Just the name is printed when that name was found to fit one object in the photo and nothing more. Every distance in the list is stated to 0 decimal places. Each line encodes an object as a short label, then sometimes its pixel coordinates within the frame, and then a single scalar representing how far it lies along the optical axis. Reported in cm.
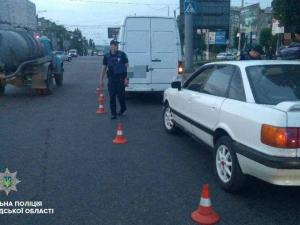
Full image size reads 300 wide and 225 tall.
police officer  937
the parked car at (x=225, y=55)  5248
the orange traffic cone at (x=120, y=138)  700
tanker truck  1295
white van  1117
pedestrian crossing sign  1591
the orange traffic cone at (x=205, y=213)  382
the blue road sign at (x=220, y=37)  5578
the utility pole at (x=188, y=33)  1596
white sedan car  390
